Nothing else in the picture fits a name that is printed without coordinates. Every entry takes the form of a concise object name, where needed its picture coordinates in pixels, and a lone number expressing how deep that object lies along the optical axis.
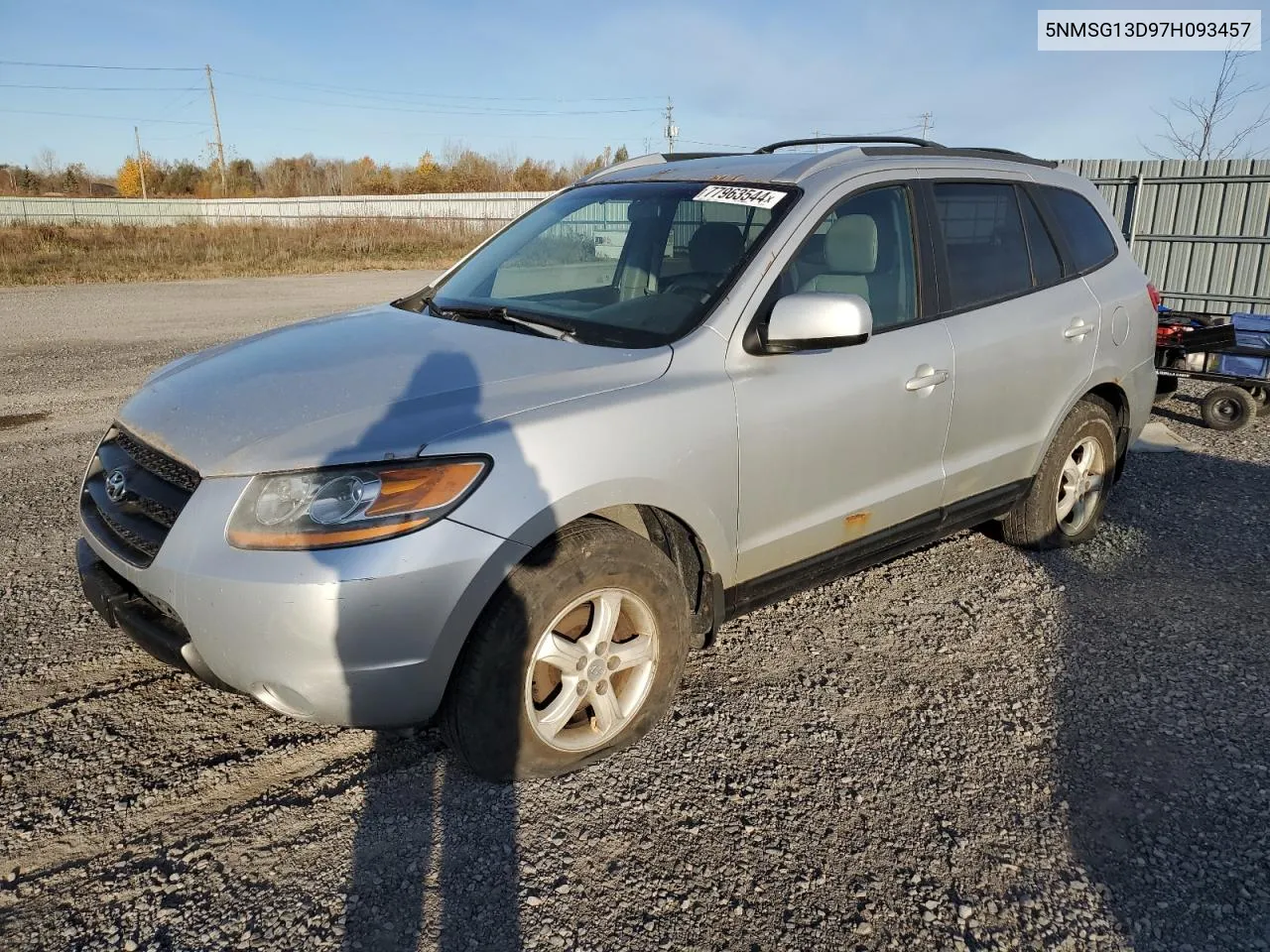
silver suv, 2.44
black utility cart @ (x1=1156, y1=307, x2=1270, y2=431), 7.15
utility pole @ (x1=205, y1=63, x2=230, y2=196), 68.06
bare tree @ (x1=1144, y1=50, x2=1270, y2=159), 15.66
